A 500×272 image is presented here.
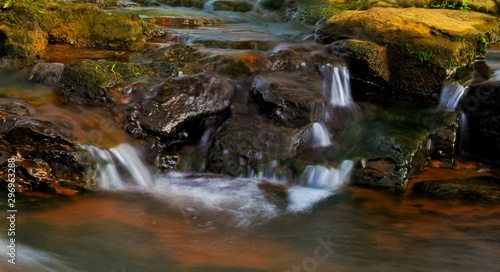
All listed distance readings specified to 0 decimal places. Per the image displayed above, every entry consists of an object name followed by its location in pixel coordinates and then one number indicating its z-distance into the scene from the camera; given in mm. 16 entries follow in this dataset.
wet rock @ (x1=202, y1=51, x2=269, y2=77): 8211
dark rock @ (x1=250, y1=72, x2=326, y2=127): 7227
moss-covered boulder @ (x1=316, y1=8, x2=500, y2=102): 8219
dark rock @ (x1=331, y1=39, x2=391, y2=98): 8289
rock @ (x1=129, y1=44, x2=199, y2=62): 8531
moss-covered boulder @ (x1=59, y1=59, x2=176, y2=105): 7203
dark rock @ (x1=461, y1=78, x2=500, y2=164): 7332
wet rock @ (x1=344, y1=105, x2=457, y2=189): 6492
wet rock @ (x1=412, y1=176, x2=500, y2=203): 6082
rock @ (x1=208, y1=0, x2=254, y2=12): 13067
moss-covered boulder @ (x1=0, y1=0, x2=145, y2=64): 8508
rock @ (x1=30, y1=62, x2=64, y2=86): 7512
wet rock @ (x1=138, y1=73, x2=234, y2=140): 6957
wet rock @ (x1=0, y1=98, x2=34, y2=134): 6121
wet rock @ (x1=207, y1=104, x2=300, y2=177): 6707
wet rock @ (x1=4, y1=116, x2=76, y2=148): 5910
